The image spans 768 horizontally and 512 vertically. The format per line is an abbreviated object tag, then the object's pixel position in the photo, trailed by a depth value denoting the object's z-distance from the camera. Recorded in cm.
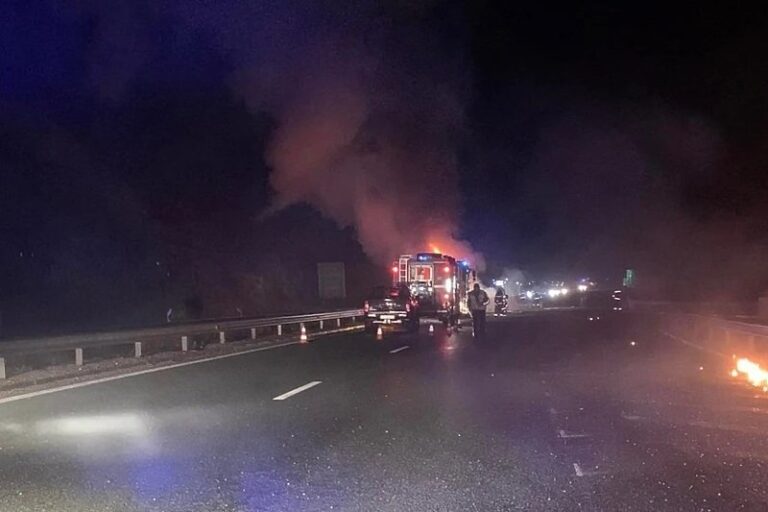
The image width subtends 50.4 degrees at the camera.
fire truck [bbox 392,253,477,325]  3403
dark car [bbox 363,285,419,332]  3030
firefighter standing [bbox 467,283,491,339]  2552
